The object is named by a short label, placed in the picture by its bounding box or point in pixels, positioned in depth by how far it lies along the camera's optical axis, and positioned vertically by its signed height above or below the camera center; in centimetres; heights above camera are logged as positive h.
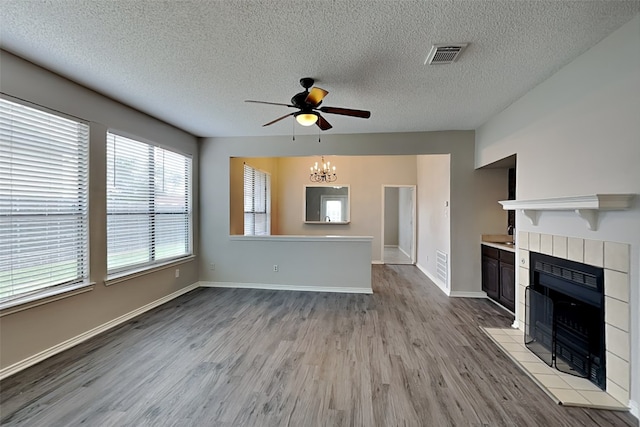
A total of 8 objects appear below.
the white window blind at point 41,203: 234 +8
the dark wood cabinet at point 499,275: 367 -90
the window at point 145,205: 339 +10
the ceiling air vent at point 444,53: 219 +131
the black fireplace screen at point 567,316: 219 -93
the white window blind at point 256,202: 612 +25
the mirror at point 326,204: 763 +23
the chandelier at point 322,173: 726 +104
